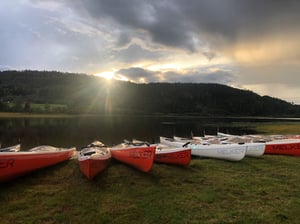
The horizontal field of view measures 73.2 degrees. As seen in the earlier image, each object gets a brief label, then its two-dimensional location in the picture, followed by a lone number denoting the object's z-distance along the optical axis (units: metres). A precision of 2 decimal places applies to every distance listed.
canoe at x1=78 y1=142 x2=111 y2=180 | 7.62
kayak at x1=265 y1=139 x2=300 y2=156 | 12.90
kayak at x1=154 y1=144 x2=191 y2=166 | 9.69
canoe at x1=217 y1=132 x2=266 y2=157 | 12.03
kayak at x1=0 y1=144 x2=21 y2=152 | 10.28
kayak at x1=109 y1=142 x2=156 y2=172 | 8.54
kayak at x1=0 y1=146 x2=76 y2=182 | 7.02
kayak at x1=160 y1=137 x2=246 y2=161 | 10.98
